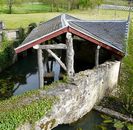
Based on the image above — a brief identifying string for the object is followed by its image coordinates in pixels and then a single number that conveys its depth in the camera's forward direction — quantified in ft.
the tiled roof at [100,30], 26.09
